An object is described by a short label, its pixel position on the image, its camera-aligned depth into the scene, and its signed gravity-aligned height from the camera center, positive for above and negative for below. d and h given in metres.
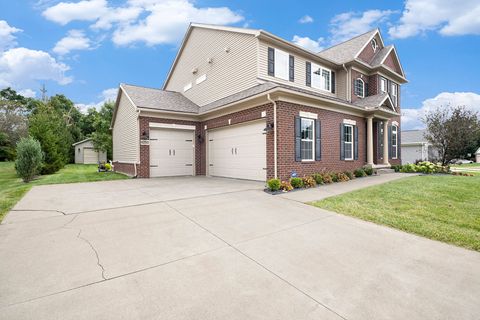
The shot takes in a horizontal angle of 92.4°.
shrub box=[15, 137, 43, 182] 11.47 +0.00
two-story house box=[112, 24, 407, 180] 9.54 +2.21
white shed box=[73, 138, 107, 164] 29.77 +0.56
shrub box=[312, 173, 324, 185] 9.30 -0.89
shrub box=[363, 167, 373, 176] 12.25 -0.82
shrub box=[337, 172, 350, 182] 10.38 -0.97
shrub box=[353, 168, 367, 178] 11.66 -0.88
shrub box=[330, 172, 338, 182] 10.15 -0.92
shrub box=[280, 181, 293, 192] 8.11 -1.08
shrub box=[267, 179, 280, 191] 7.76 -0.94
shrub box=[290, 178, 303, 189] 8.53 -0.96
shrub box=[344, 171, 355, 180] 11.04 -0.91
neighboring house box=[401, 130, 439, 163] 27.36 +0.96
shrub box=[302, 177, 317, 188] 8.90 -1.04
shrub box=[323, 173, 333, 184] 9.63 -0.94
